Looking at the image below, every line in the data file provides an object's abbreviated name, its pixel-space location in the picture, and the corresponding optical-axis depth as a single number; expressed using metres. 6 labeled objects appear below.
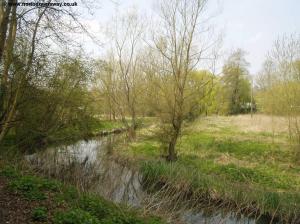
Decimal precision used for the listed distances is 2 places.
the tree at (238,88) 40.75
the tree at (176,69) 13.30
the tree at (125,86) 23.53
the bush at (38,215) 5.31
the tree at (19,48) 8.89
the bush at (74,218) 5.04
